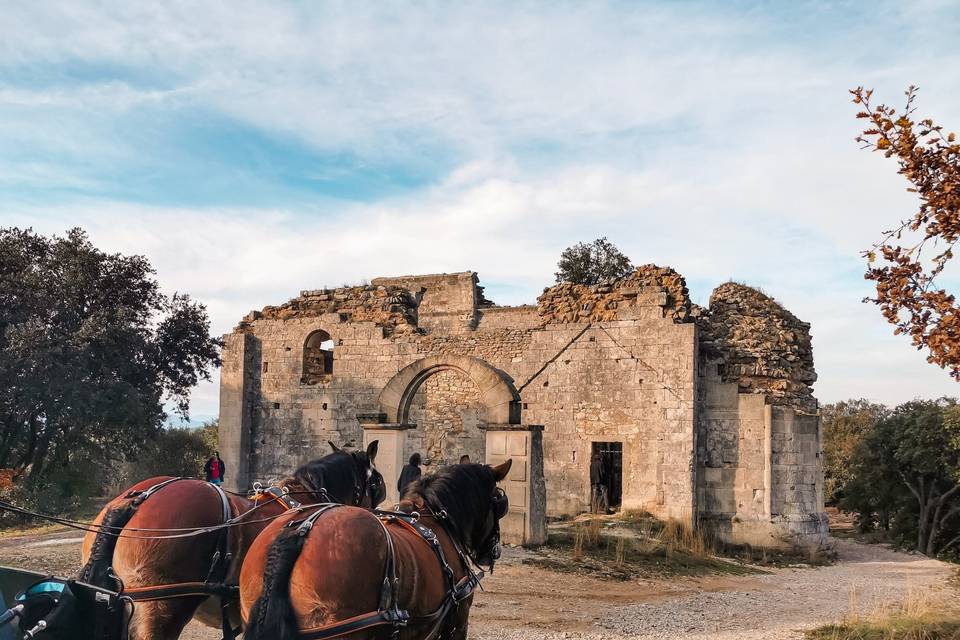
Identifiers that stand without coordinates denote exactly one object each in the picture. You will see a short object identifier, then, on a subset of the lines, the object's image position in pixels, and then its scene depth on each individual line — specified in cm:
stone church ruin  1480
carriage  420
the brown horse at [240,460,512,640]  389
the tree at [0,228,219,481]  1700
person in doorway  1589
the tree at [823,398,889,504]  2227
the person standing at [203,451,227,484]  1664
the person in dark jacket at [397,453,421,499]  1138
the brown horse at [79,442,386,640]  500
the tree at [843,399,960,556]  1620
